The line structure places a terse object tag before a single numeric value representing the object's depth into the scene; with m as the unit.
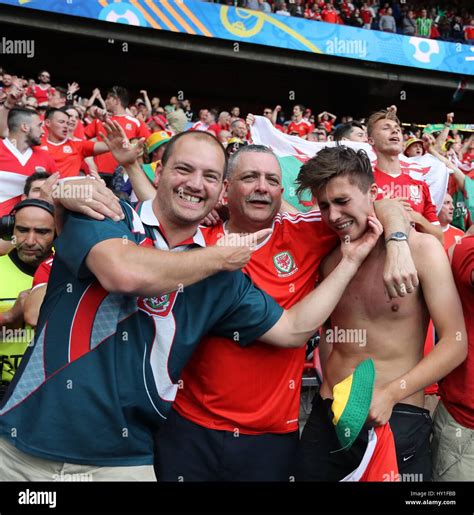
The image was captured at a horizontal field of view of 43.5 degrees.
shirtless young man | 2.24
